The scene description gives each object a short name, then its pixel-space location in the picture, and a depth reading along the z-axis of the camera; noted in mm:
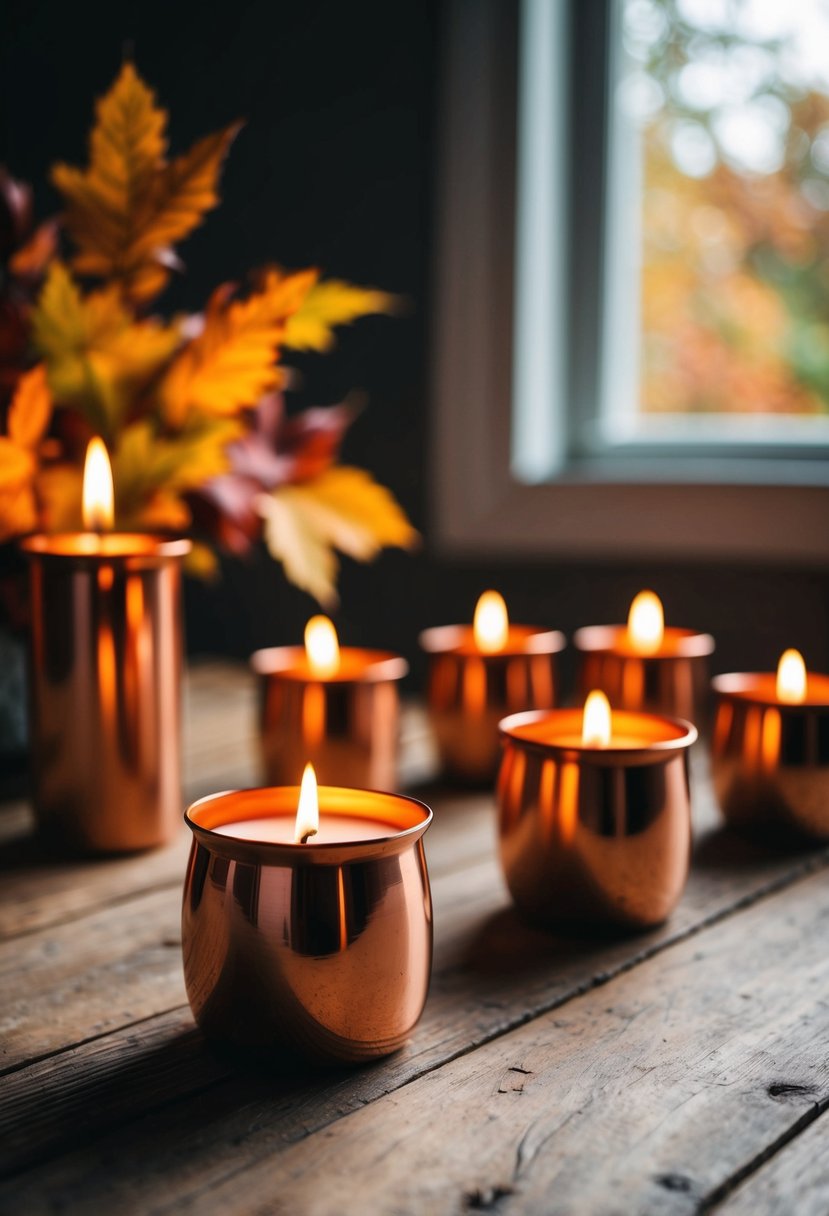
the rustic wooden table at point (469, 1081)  427
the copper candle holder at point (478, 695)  941
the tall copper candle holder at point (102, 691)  763
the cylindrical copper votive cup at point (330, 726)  846
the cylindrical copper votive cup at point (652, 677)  949
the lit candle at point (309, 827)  533
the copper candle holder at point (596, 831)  637
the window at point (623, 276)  1309
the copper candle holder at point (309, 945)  493
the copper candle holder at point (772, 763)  786
